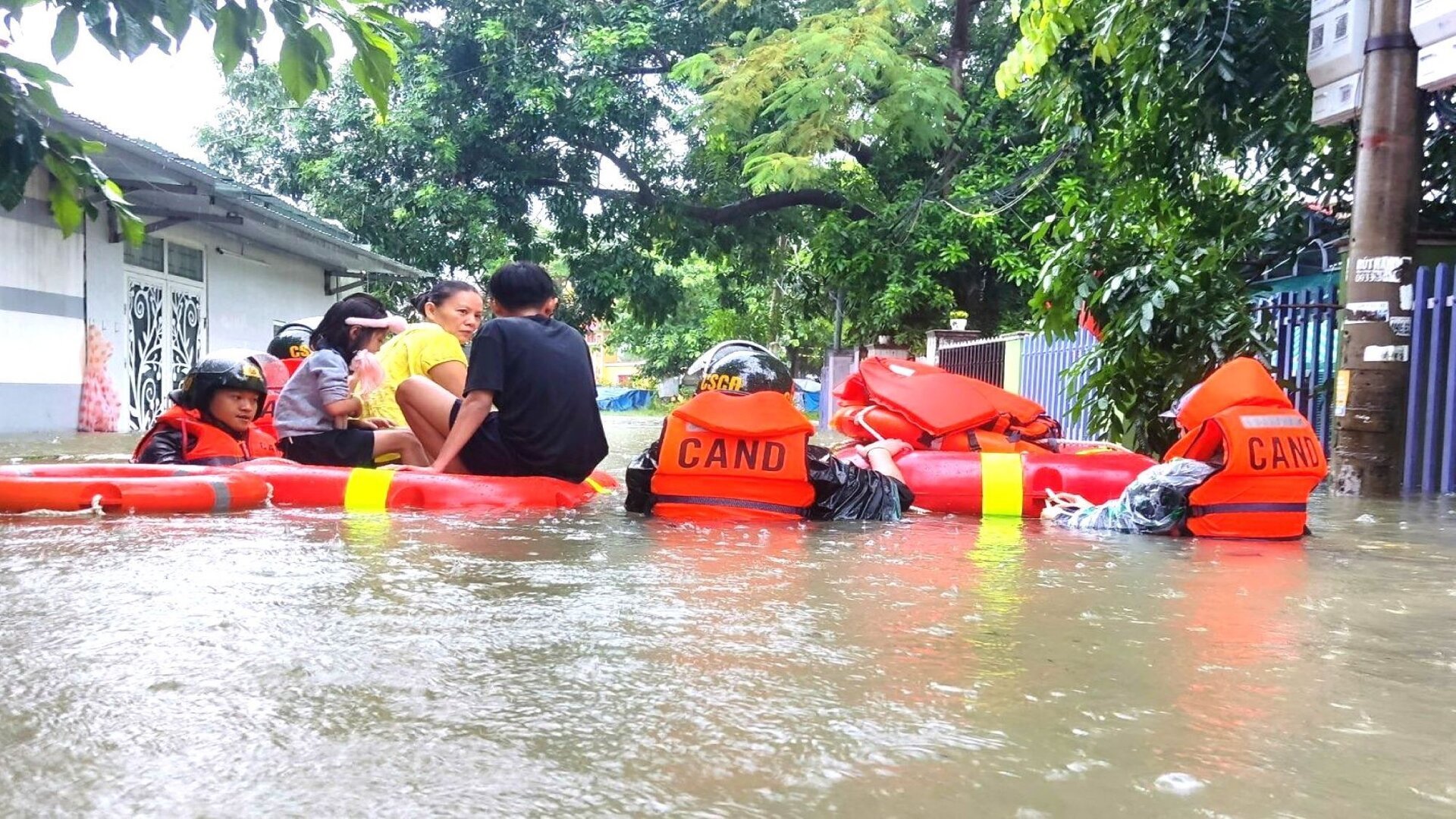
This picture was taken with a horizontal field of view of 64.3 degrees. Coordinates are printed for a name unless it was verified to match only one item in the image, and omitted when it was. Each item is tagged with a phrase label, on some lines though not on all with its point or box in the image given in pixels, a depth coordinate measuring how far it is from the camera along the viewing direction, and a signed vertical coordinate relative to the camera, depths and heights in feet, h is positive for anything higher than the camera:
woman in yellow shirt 18.98 +0.35
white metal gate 42.91 +1.33
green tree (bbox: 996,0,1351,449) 23.71 +5.51
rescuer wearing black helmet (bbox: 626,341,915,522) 15.96 -1.31
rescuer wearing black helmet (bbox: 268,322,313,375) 24.81 +0.31
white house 35.76 +2.67
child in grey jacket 18.61 -0.70
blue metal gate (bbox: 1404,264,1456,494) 22.22 +0.21
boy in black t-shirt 16.62 -0.43
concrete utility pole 20.56 +2.61
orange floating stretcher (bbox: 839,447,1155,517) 17.78 -1.45
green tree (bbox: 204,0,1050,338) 50.67 +11.01
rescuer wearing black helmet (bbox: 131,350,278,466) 16.99 -0.95
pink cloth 39.70 -1.24
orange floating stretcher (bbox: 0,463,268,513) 14.75 -1.75
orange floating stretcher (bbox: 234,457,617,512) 16.20 -1.75
